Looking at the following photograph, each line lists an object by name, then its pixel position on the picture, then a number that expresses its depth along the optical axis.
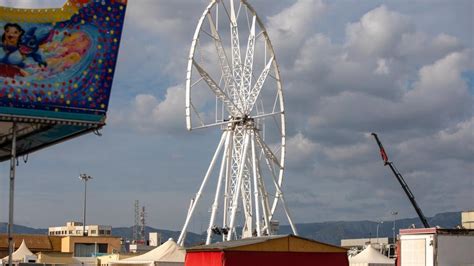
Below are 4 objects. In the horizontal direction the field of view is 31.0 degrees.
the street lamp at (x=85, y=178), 119.04
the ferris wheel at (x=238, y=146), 67.00
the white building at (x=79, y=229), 171.38
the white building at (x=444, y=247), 38.41
